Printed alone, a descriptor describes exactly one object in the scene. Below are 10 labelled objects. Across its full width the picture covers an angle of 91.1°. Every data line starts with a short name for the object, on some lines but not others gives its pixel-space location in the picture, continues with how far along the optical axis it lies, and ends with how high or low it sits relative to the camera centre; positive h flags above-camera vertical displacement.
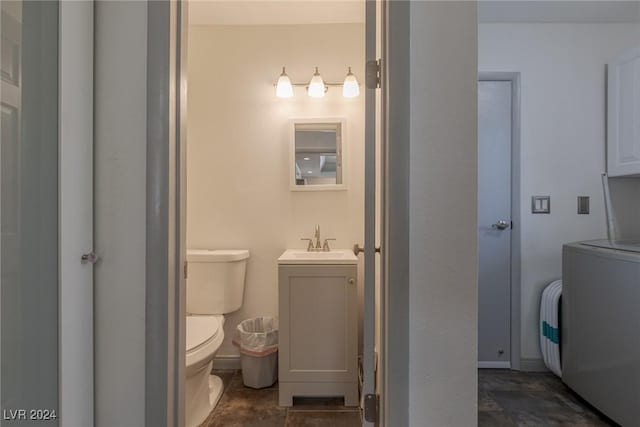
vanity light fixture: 2.03 +0.82
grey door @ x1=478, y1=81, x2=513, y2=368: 2.16 -0.07
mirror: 2.12 +0.40
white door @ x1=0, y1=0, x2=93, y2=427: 0.76 +0.00
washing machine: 1.47 -0.57
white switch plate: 2.14 +0.07
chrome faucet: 2.07 -0.21
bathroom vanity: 1.71 -0.63
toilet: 1.65 -0.49
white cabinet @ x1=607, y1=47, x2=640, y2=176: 1.90 +0.63
